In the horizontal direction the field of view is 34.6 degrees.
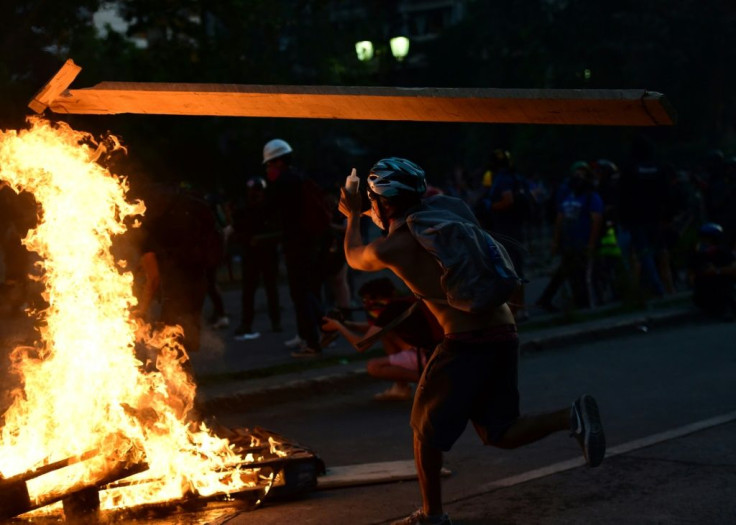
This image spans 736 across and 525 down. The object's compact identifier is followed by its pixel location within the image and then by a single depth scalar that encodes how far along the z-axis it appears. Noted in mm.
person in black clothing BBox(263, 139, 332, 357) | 10875
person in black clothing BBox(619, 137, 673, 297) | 14555
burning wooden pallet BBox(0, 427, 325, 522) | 5246
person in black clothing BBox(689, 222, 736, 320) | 13516
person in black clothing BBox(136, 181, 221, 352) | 8156
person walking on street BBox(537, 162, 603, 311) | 14352
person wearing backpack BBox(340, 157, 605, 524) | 5145
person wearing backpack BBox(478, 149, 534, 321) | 12953
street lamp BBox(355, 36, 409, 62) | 22812
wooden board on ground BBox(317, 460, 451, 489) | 6379
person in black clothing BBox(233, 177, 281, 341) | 12633
